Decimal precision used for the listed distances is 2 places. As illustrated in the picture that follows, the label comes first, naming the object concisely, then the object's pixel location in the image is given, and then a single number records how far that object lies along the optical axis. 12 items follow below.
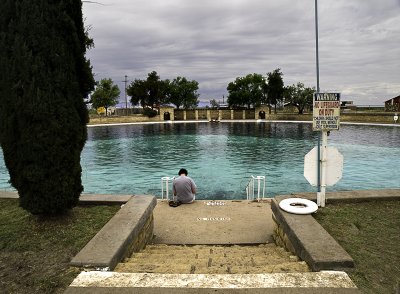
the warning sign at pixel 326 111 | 6.57
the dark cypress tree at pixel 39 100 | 5.19
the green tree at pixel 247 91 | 79.31
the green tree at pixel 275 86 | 75.00
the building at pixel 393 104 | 64.93
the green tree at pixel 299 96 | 70.12
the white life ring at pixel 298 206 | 5.82
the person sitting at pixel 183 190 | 8.71
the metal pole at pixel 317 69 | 6.56
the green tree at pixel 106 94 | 73.12
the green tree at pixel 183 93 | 84.12
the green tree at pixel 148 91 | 79.25
